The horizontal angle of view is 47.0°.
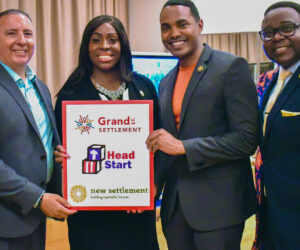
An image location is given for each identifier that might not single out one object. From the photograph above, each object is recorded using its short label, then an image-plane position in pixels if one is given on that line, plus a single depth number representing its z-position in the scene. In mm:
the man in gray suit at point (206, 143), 1654
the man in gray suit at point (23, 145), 1618
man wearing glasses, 1549
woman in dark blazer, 1934
